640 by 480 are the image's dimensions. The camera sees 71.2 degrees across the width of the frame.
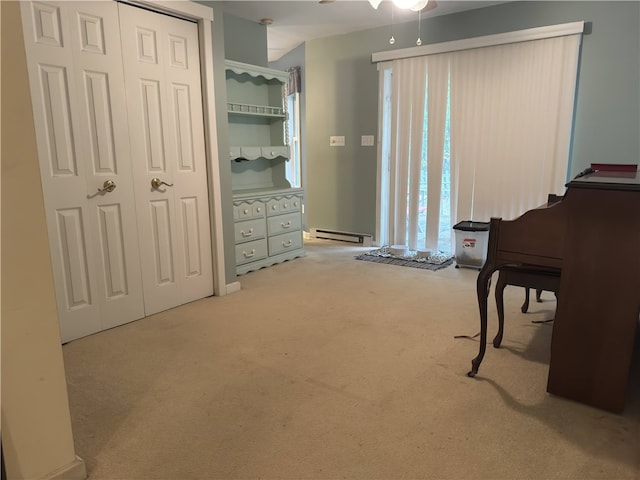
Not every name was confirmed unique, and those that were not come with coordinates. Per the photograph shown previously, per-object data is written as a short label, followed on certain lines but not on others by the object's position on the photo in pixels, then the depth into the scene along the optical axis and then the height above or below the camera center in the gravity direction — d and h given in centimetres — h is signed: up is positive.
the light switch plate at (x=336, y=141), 538 +19
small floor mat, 439 -104
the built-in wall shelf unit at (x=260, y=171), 411 -14
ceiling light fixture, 263 +90
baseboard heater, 539 -97
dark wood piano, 177 -47
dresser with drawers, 407 -68
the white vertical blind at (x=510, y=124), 388 +29
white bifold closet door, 252 +0
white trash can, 414 -81
